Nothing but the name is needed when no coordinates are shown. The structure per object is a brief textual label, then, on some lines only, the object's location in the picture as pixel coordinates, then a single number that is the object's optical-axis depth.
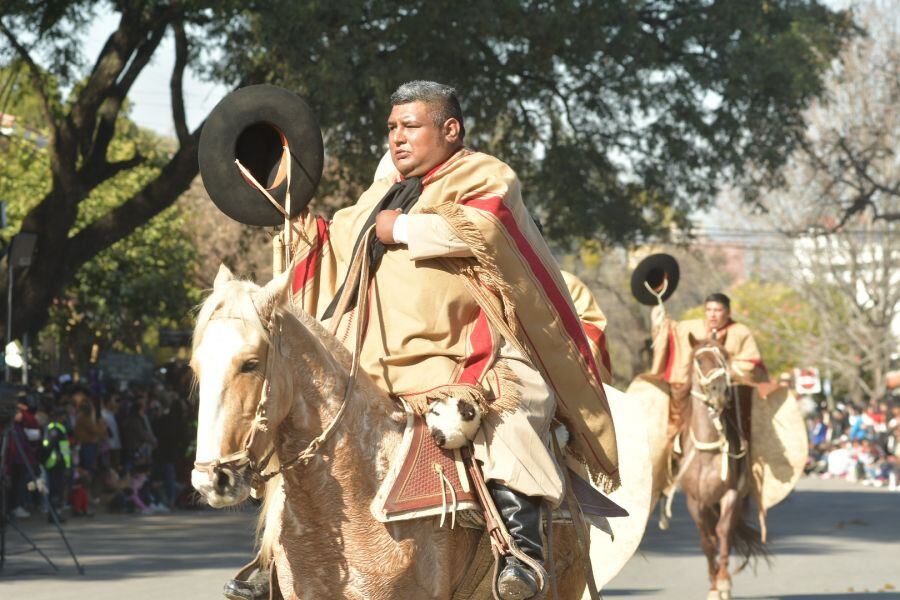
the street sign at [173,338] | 36.88
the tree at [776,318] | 46.94
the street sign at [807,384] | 35.03
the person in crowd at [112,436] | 21.17
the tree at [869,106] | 38.25
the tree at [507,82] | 18.78
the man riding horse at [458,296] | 5.27
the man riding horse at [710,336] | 13.09
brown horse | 12.59
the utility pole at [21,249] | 16.35
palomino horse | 4.44
